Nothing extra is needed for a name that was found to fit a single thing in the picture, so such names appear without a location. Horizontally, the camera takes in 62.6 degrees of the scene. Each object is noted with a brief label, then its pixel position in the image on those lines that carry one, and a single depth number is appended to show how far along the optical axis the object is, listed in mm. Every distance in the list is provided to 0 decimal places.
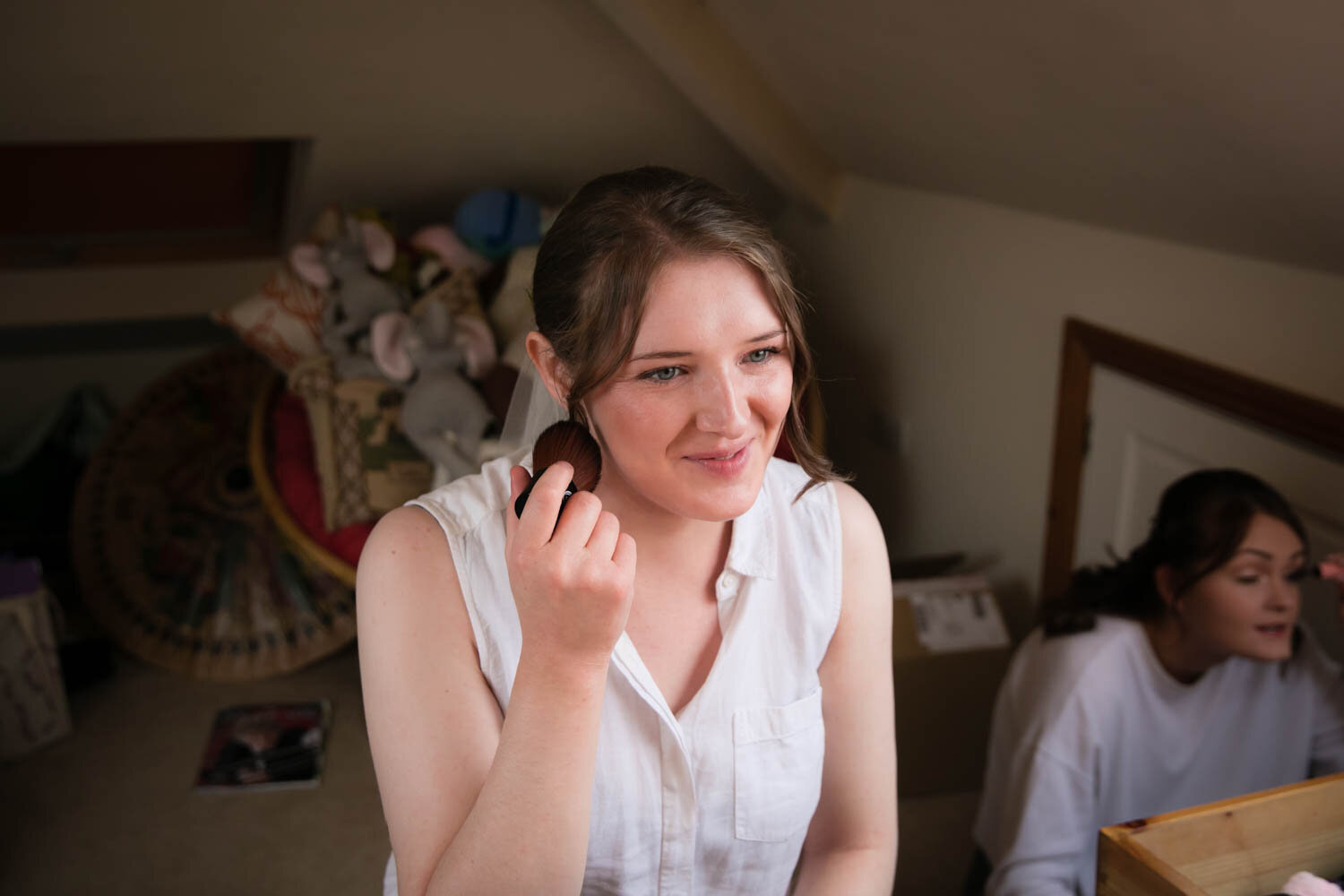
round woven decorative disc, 3090
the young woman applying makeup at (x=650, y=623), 1037
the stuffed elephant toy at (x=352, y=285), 2885
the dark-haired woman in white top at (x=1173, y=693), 1739
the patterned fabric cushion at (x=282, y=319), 2926
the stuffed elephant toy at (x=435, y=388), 2727
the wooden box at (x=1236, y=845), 1139
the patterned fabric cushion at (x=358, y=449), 2793
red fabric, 2773
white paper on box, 2576
